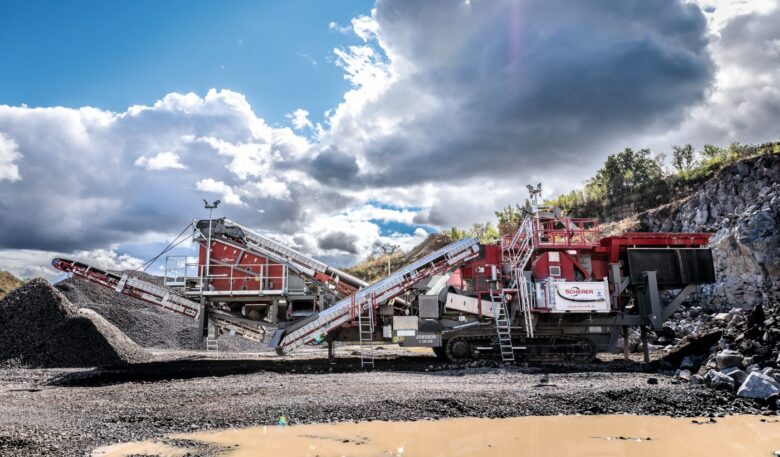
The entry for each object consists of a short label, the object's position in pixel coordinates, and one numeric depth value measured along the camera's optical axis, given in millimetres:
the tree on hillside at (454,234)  50406
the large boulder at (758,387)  7777
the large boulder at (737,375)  8733
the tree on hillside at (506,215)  49512
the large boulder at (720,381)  8461
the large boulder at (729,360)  9750
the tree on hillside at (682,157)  41419
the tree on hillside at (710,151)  40116
